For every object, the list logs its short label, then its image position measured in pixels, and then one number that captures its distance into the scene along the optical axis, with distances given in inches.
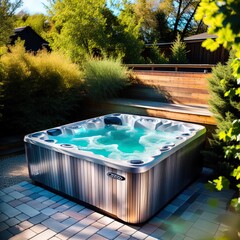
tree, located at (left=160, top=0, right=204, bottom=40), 815.7
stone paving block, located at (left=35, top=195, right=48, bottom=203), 122.5
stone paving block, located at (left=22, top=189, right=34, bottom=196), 128.0
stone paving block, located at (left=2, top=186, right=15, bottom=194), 130.4
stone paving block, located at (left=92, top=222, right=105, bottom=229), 102.0
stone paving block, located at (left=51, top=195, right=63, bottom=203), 123.0
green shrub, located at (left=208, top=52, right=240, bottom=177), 130.6
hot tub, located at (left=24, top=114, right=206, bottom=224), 100.7
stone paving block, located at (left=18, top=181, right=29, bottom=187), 138.5
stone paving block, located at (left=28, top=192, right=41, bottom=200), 125.1
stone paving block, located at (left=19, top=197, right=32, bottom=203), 120.9
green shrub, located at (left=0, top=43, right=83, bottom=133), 200.1
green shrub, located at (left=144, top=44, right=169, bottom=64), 468.4
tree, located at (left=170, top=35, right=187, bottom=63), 457.4
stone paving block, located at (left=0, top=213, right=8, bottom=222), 106.2
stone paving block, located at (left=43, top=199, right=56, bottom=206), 119.0
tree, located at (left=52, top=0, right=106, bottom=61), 379.6
